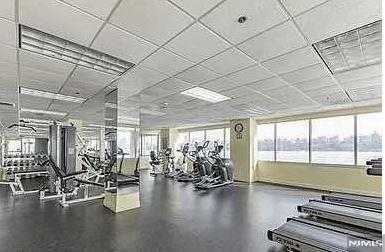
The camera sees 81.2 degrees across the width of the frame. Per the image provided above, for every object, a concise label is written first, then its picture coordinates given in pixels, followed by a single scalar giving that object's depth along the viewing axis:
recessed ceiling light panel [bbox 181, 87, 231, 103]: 4.49
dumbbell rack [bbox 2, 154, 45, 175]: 9.06
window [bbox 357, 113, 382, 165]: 6.06
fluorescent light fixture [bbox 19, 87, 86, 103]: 4.45
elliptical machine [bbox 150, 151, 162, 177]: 10.89
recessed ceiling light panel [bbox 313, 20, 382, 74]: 2.31
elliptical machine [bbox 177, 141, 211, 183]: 8.33
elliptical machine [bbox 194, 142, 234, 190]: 7.63
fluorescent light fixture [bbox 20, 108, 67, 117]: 6.49
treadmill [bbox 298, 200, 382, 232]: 3.12
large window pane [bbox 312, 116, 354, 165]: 6.55
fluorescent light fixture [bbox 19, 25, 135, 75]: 2.35
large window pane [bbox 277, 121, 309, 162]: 7.54
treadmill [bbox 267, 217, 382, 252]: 2.45
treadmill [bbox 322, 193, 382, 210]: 3.90
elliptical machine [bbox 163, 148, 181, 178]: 10.68
